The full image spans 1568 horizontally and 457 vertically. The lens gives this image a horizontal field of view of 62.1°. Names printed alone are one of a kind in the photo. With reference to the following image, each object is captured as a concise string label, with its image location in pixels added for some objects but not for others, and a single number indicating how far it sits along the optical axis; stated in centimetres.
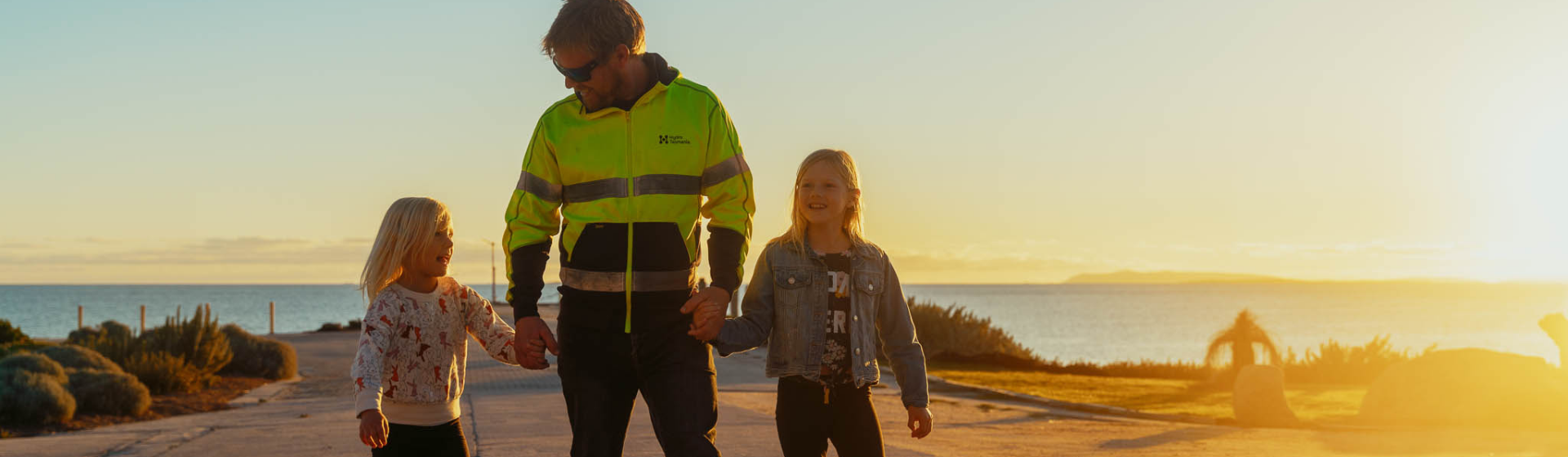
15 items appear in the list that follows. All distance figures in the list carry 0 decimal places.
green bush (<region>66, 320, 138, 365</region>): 1581
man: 342
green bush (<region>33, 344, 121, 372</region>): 1381
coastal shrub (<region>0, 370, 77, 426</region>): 1091
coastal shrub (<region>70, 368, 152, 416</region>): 1195
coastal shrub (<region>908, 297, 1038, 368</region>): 2250
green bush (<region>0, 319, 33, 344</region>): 2022
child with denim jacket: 407
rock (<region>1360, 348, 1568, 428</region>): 1042
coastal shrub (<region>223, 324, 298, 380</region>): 1755
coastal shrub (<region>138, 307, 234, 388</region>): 1606
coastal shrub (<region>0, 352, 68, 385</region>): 1212
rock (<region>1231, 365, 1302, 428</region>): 1043
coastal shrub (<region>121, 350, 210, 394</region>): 1414
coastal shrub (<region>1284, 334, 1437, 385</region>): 1877
